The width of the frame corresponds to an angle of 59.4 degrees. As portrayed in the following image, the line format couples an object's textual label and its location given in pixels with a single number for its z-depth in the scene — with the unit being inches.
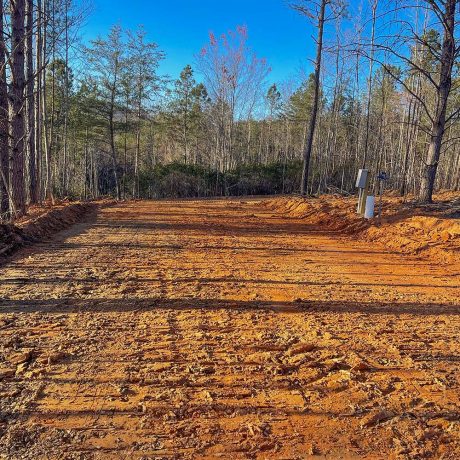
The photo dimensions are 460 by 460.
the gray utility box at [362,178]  452.1
